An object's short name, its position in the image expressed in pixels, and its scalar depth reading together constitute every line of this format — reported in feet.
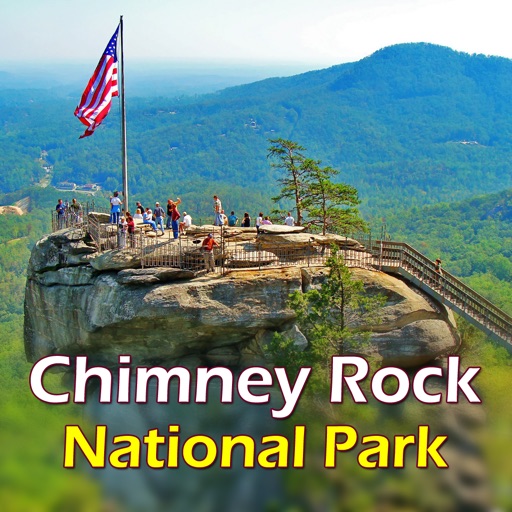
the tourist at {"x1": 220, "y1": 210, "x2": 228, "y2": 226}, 94.53
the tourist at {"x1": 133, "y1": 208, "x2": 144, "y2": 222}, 97.93
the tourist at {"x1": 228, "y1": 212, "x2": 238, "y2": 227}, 102.27
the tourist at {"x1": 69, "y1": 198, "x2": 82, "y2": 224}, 98.83
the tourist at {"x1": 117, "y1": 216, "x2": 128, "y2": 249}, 86.89
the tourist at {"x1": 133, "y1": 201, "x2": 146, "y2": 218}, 98.91
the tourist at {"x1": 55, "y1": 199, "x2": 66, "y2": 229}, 102.73
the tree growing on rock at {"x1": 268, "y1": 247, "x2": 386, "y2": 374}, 79.41
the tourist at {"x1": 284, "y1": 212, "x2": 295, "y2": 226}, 100.90
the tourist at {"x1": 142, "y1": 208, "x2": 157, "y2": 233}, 96.35
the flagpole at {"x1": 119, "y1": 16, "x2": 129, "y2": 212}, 87.61
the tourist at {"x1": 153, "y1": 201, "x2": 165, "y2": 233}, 94.41
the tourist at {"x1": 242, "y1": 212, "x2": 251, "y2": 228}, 100.42
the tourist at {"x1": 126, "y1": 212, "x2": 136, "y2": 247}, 87.20
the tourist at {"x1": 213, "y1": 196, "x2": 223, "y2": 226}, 93.59
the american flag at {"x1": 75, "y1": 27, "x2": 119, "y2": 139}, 88.33
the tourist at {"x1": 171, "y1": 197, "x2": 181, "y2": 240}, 91.04
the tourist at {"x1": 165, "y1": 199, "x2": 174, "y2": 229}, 91.77
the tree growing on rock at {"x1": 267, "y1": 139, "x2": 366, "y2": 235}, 115.75
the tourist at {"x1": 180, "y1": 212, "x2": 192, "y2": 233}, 94.89
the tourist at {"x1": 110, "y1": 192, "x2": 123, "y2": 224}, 92.53
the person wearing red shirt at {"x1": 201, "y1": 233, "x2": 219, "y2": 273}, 84.07
